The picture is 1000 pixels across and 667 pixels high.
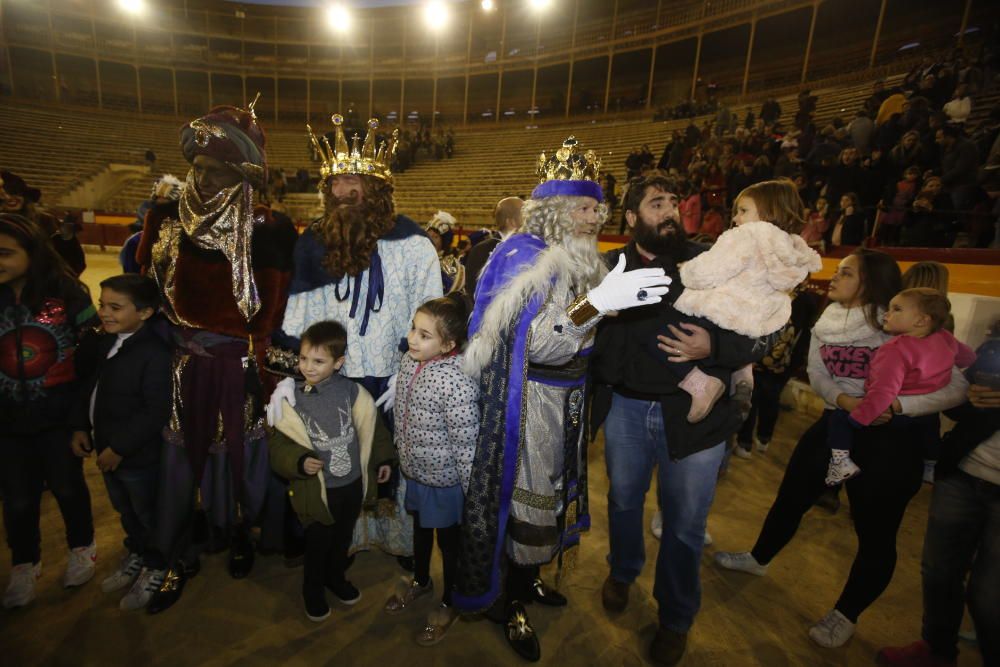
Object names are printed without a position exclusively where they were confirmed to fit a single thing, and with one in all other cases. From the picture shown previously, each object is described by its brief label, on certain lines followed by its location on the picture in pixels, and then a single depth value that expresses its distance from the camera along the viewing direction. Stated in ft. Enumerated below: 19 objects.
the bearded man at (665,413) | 6.54
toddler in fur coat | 5.80
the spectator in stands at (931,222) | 18.67
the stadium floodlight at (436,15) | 83.97
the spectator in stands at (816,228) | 21.80
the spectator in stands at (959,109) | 26.32
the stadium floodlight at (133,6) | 87.15
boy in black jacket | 7.34
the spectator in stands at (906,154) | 21.98
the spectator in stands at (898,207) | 20.20
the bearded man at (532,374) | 6.18
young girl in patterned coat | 6.83
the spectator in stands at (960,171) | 19.29
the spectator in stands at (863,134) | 27.78
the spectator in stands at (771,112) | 44.91
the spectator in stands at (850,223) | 21.33
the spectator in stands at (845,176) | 22.95
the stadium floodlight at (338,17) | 90.33
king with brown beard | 7.70
